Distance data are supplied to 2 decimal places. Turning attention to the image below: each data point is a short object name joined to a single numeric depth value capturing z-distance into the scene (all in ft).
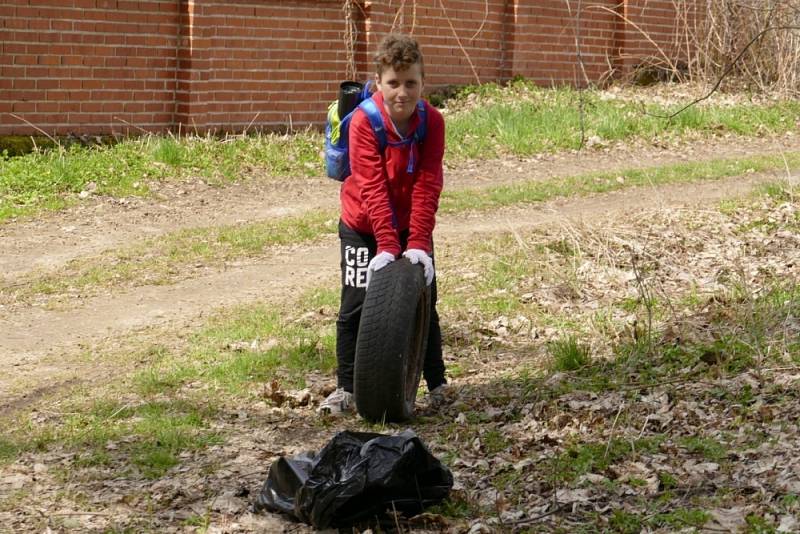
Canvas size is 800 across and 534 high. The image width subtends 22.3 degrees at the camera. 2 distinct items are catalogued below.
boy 30.24
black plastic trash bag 24.53
